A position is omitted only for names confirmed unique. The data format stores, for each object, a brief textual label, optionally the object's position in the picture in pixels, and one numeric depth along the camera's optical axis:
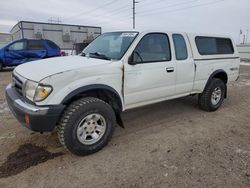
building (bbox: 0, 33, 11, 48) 45.13
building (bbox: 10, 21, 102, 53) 18.06
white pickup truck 2.78
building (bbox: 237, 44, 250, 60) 23.97
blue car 11.66
